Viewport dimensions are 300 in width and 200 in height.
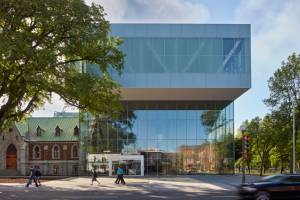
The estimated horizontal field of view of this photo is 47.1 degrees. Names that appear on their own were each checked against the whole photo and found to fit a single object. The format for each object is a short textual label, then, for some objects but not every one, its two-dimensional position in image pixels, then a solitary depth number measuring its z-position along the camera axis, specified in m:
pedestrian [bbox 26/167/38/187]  27.07
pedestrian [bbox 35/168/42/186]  27.72
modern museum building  36.06
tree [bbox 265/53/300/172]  40.87
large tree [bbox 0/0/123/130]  18.13
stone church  54.66
